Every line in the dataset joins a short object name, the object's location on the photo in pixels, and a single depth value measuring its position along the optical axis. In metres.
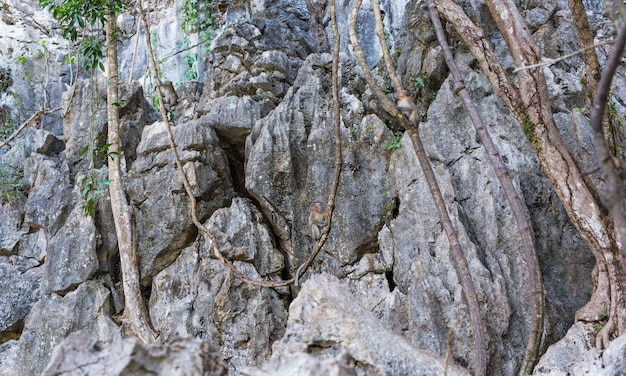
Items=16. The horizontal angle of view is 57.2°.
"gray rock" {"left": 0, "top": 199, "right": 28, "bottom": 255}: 9.86
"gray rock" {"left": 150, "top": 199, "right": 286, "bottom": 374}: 7.53
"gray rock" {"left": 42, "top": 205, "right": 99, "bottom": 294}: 8.28
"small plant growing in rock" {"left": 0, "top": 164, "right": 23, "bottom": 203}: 10.28
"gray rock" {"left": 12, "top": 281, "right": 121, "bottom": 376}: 7.96
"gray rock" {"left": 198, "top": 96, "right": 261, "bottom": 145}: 8.94
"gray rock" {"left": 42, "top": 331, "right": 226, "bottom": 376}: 2.69
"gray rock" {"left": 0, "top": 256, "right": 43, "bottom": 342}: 9.13
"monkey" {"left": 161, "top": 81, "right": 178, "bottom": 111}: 11.45
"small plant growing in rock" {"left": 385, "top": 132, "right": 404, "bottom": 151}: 7.86
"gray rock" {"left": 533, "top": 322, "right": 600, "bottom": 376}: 5.28
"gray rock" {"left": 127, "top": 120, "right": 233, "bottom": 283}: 8.27
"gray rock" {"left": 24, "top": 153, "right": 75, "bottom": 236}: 9.26
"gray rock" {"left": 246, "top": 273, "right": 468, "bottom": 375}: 3.61
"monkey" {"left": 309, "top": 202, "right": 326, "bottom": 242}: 7.48
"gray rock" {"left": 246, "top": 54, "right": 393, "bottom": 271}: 7.79
